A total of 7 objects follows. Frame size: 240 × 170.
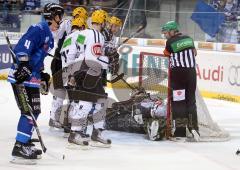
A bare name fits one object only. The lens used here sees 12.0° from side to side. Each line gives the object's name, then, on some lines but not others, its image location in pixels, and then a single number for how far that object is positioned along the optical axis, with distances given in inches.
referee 519.2
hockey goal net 540.7
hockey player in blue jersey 396.4
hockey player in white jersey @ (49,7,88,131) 545.9
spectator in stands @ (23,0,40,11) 1021.5
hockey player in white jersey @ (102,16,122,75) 538.6
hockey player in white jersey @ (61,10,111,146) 461.1
